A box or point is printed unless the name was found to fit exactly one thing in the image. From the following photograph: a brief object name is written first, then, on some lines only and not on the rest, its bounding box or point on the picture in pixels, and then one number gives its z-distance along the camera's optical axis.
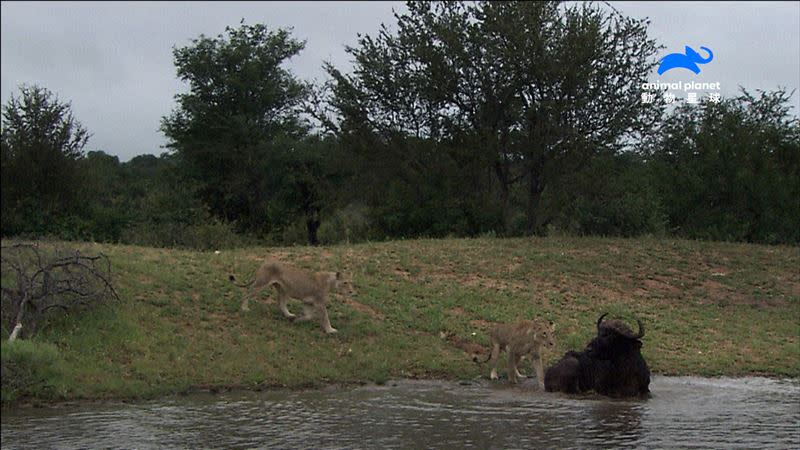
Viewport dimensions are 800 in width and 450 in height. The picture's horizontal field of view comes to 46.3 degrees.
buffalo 14.42
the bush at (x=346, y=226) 36.06
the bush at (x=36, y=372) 7.91
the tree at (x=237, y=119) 45.28
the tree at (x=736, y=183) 33.66
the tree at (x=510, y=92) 32.50
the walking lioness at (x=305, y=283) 17.05
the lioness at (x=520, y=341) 15.11
